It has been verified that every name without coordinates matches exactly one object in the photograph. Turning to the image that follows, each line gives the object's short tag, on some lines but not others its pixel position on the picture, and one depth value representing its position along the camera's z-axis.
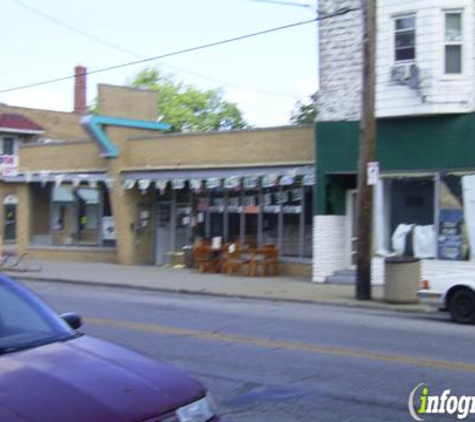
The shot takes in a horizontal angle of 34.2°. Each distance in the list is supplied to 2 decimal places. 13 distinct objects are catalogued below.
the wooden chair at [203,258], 23.50
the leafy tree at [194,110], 61.06
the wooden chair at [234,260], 22.75
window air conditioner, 18.70
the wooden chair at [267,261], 22.34
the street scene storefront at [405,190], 18.53
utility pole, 15.88
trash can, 15.60
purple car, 3.62
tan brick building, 22.47
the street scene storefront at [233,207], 22.39
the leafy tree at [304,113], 48.58
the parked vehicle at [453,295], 12.97
